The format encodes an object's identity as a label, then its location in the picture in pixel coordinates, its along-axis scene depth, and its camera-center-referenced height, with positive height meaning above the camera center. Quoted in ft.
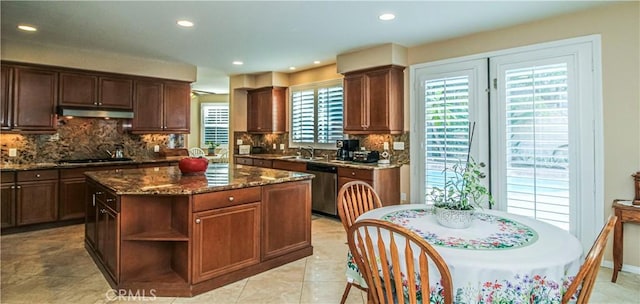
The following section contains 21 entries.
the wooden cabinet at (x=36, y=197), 14.21 -1.77
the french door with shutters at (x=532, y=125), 10.72 +1.08
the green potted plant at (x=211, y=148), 27.80 +0.55
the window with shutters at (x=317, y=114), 19.04 +2.41
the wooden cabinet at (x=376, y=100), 15.33 +2.58
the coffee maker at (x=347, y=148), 17.56 +0.39
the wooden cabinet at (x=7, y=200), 13.84 -1.83
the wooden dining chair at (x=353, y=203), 7.79 -1.17
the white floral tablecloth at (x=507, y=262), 4.64 -1.48
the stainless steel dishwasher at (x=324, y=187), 16.52 -1.59
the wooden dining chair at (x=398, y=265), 4.41 -1.57
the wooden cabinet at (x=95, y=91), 16.03 +3.17
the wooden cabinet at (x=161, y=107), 18.34 +2.71
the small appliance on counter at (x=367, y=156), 16.35 -0.02
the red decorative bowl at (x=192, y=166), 10.98 -0.35
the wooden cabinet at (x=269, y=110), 21.94 +2.94
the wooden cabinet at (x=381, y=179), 14.79 -1.05
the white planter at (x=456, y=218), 6.34 -1.15
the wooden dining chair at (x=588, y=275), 4.48 -1.57
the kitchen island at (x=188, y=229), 8.59 -1.99
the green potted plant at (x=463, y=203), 6.36 -0.92
